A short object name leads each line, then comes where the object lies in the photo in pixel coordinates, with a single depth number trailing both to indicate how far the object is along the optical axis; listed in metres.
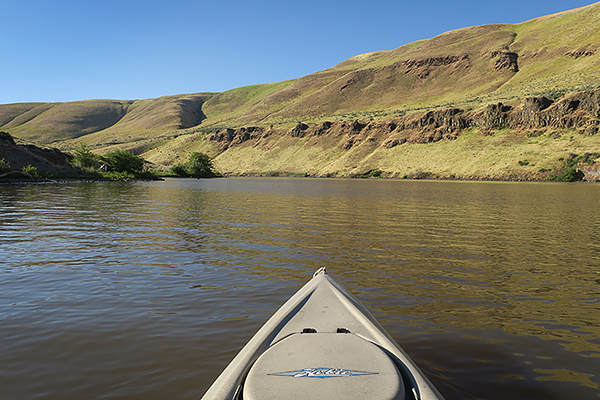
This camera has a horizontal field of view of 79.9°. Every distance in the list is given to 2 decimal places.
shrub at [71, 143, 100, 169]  63.13
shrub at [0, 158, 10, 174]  46.12
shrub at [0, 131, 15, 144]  51.50
